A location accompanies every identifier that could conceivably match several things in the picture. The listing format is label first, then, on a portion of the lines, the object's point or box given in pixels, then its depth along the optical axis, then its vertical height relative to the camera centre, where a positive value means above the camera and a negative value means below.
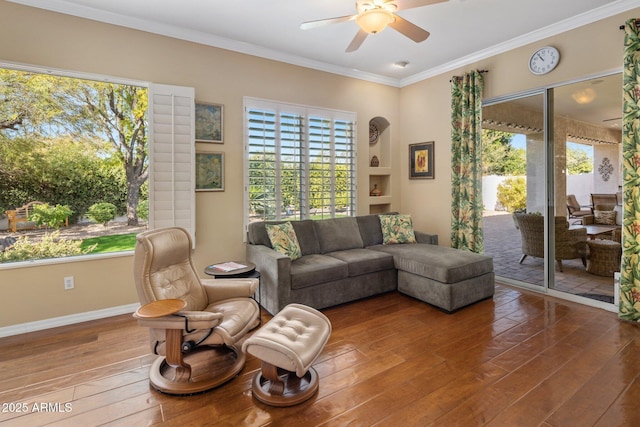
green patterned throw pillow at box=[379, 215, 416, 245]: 4.58 -0.25
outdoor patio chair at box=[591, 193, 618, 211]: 3.48 +0.13
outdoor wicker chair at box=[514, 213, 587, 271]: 3.81 -0.32
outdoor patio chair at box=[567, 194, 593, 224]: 3.76 +0.04
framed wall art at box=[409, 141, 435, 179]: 5.09 +0.84
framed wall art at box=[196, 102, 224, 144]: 3.78 +1.07
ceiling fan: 2.35 +1.47
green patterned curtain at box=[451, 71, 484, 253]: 4.38 +0.75
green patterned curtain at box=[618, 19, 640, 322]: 3.02 +0.32
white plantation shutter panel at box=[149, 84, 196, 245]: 3.46 +0.61
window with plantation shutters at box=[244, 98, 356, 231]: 4.16 +0.70
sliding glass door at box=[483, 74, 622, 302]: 3.51 +0.35
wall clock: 3.66 +1.76
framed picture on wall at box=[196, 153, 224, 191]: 3.80 +0.49
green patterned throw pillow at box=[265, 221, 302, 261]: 3.69 -0.31
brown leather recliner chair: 2.06 -0.70
